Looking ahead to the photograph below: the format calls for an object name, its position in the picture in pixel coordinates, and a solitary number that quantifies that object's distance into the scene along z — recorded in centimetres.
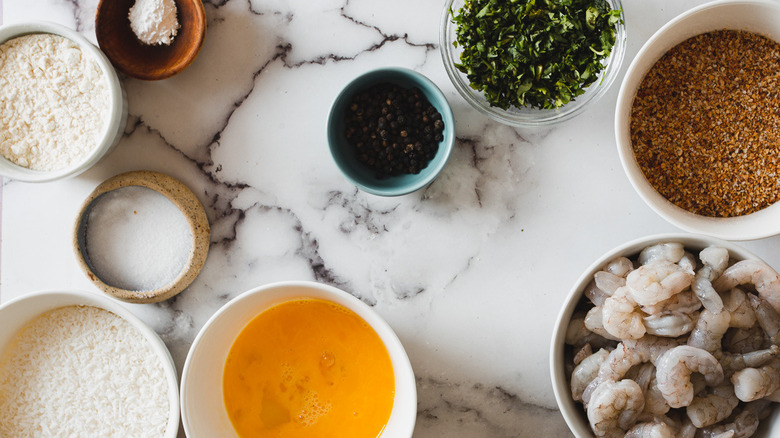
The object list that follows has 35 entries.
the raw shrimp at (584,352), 69
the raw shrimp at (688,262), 67
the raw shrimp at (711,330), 66
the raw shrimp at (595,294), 69
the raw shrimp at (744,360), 66
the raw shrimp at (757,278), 66
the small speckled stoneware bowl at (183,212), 73
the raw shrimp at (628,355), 67
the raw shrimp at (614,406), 66
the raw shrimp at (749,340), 67
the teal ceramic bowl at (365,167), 71
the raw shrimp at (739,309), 67
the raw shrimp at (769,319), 66
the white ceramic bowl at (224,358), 69
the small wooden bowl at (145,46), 72
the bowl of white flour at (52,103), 71
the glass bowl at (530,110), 71
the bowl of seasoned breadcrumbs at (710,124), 69
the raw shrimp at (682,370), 65
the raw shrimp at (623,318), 66
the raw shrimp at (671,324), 66
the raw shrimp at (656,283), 66
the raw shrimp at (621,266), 68
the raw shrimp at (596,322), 68
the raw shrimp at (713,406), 66
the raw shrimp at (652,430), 65
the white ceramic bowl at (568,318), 68
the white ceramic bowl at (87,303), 71
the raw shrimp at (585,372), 68
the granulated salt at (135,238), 74
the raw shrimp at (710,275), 66
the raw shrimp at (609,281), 68
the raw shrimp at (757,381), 65
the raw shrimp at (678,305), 67
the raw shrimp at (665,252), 68
